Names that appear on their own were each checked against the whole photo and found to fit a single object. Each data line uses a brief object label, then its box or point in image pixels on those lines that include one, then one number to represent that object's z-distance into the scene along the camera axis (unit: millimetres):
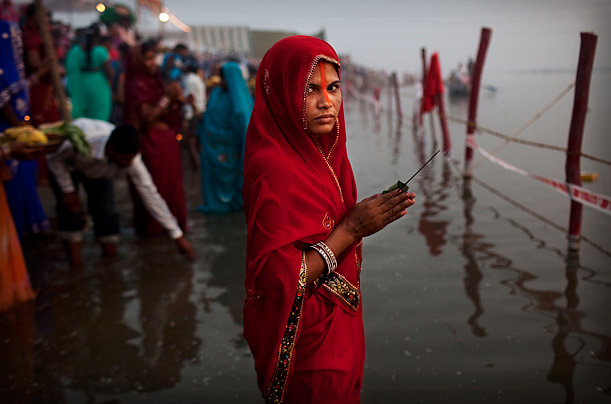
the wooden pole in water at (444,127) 8742
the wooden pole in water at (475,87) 6859
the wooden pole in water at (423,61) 11422
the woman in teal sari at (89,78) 6984
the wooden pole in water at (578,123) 4312
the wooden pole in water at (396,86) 16109
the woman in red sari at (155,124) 5363
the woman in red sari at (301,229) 1596
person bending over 4348
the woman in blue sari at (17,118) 4993
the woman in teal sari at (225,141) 6164
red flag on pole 8914
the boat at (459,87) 31500
